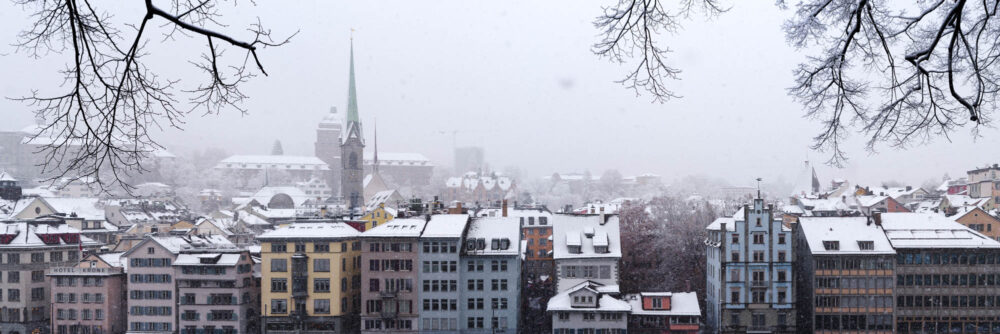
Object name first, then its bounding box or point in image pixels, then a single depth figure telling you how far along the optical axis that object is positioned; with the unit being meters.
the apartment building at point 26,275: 60.72
